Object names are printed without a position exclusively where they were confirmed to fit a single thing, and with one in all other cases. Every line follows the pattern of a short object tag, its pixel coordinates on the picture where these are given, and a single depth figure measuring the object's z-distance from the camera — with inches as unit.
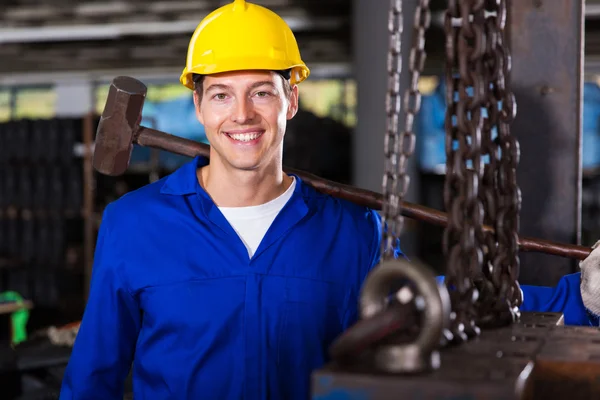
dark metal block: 37.0
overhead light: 397.4
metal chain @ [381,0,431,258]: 48.7
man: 81.6
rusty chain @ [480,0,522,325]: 54.3
